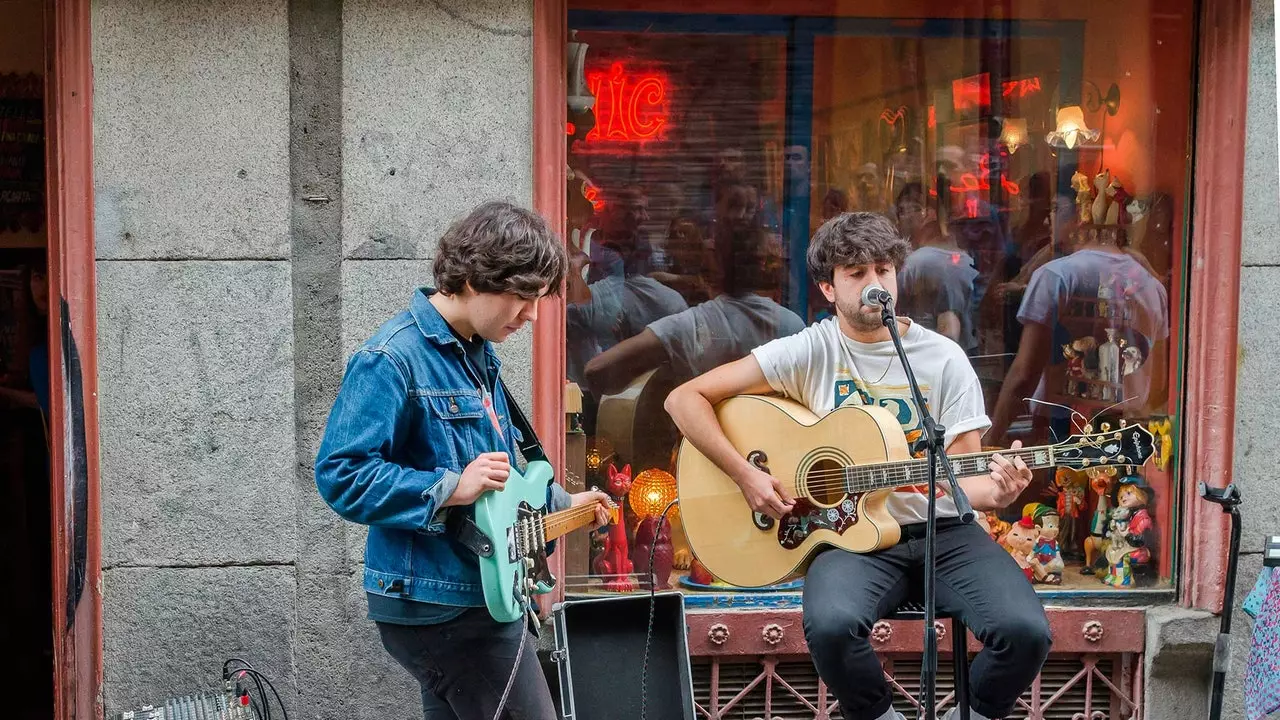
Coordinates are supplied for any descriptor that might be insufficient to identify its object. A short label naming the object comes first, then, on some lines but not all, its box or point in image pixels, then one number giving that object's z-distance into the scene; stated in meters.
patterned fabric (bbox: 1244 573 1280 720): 3.65
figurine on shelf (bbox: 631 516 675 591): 4.91
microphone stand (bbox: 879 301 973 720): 3.27
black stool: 3.64
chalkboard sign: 5.43
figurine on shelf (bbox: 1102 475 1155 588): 4.98
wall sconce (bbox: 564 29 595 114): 4.79
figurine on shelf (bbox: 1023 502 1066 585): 5.00
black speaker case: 4.23
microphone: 3.55
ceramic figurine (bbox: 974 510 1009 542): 5.03
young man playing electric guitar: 2.93
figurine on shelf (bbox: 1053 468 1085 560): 5.03
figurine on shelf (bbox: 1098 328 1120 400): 5.04
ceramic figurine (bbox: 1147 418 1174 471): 4.95
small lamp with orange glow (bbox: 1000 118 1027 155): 5.11
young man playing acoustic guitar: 3.65
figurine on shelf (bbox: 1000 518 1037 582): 5.01
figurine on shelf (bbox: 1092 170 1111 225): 5.07
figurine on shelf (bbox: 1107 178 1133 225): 5.03
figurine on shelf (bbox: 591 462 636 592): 4.90
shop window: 4.92
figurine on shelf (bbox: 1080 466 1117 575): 5.02
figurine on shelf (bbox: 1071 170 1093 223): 5.08
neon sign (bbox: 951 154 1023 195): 5.12
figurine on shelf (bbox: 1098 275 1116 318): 5.05
